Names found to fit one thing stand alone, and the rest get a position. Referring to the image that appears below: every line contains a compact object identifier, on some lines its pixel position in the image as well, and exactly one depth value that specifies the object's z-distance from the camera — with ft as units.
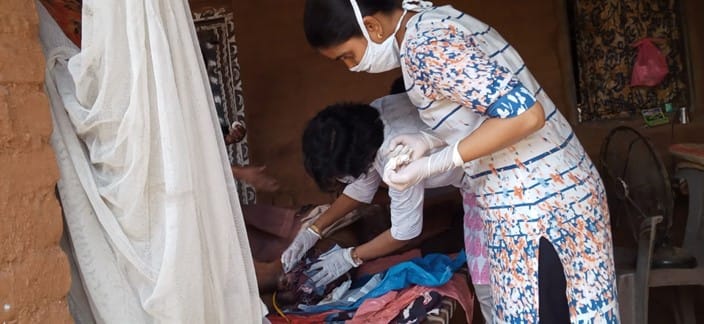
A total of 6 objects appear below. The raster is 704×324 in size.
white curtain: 4.89
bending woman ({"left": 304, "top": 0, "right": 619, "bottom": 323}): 5.37
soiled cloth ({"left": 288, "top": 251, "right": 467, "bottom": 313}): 7.48
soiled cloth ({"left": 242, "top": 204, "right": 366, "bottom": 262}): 8.92
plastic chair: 9.00
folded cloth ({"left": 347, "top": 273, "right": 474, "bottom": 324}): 7.05
